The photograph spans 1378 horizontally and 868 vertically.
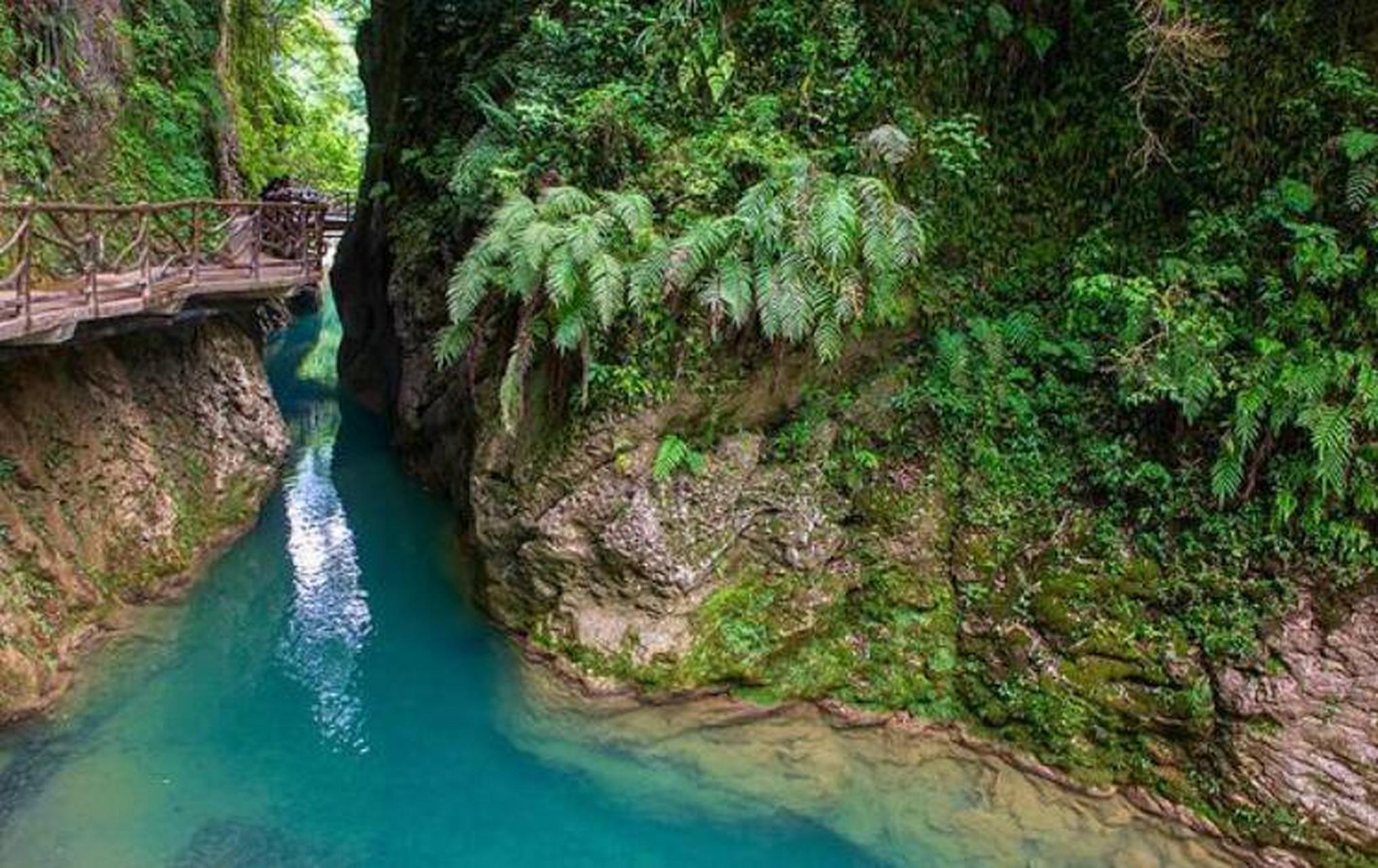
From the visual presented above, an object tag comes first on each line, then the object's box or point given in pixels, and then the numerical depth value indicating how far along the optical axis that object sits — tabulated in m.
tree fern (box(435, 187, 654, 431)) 7.72
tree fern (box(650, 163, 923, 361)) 7.81
